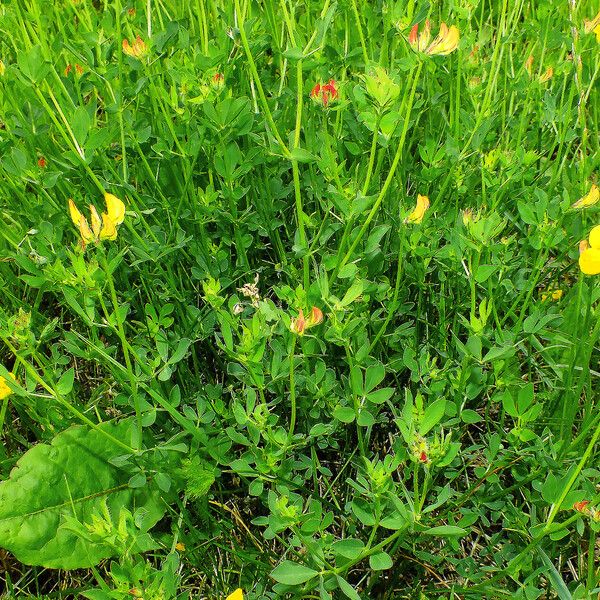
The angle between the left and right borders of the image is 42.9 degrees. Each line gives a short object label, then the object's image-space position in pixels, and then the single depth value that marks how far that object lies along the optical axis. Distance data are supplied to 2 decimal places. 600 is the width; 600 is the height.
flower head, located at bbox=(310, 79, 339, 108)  0.35
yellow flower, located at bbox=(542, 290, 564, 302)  0.41
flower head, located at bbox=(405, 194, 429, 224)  0.35
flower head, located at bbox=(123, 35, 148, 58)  0.38
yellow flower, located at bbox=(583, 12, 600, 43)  0.41
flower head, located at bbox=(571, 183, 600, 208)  0.36
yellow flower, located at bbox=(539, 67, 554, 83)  0.44
